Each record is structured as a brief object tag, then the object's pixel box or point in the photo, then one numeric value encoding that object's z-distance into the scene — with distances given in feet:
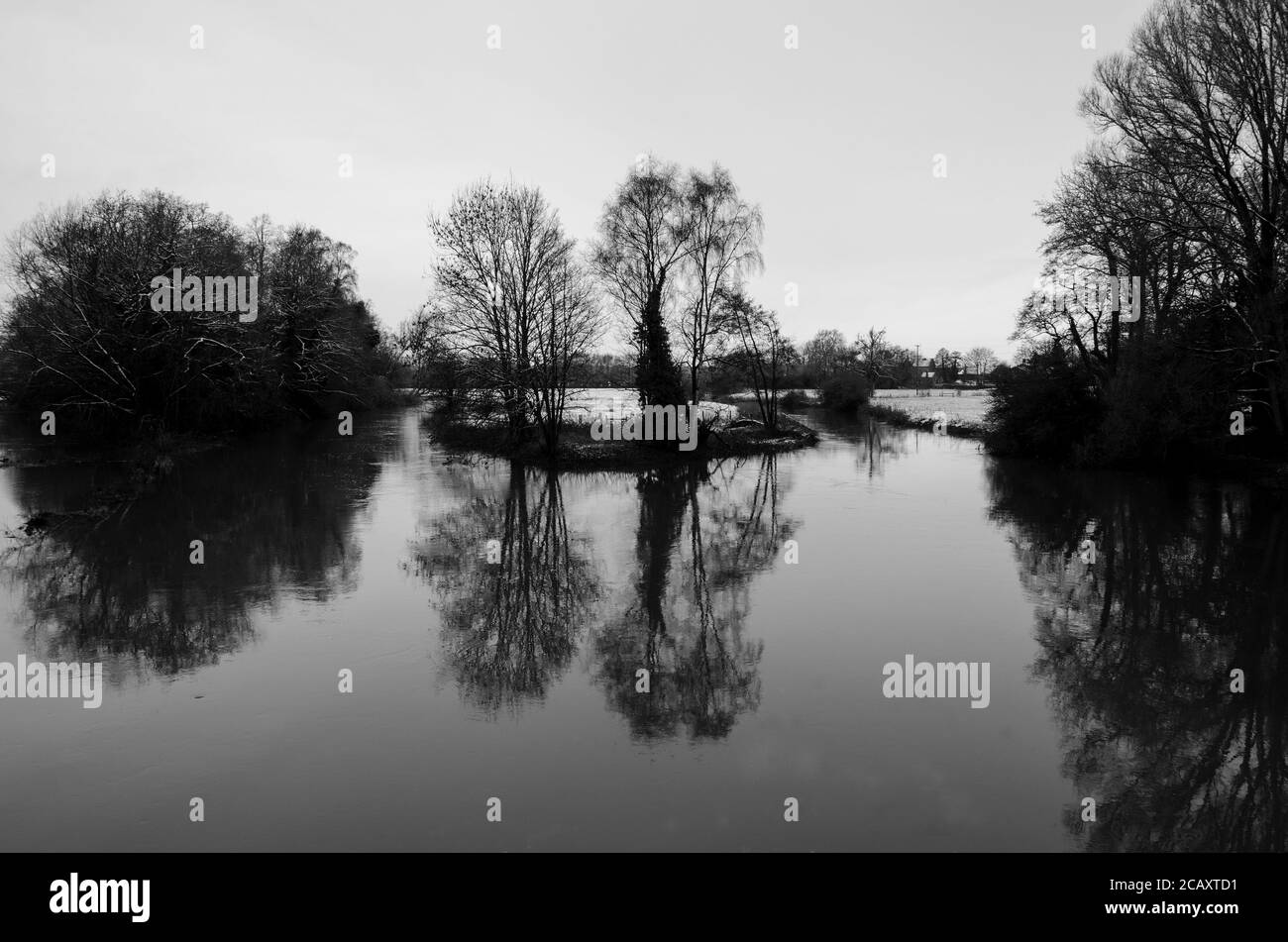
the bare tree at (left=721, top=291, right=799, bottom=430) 108.88
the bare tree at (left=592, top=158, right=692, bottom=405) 94.32
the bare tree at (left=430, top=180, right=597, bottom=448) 83.25
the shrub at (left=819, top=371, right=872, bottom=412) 183.52
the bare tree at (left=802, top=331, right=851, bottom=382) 274.57
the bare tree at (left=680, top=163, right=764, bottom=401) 100.58
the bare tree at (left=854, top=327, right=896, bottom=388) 308.81
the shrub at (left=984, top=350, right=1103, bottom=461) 82.58
